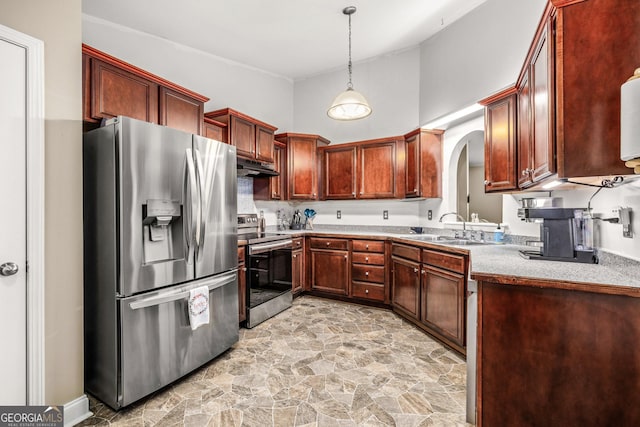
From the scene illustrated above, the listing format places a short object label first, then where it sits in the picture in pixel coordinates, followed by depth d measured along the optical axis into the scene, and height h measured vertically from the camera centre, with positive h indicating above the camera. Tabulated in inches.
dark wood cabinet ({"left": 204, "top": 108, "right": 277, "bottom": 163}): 134.2 +39.5
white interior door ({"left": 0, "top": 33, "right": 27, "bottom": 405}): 58.6 -2.1
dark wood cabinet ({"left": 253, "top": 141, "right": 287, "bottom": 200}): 165.5 +18.7
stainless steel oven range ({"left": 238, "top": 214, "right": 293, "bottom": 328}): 120.6 -26.5
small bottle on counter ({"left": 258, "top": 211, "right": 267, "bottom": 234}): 165.5 -6.1
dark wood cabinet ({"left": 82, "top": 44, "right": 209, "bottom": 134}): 82.4 +38.8
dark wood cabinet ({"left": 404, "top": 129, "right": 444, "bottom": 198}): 144.6 +24.7
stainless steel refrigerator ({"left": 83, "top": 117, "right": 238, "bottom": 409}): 70.2 -10.3
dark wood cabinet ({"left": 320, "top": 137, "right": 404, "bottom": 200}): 157.2 +24.6
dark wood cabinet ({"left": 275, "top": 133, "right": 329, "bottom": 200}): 170.7 +29.0
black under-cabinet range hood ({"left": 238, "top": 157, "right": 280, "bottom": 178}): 132.9 +21.6
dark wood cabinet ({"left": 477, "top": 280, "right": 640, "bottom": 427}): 49.7 -26.6
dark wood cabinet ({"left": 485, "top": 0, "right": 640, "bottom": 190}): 51.9 +24.9
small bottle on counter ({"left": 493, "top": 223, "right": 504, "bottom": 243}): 113.0 -8.7
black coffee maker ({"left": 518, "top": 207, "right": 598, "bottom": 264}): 73.3 -5.5
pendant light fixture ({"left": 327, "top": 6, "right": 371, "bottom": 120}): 112.7 +45.4
